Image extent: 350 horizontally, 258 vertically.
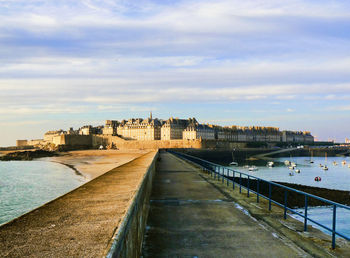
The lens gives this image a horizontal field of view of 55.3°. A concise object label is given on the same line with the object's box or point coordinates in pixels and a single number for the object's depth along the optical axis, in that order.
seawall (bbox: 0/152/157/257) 3.59
